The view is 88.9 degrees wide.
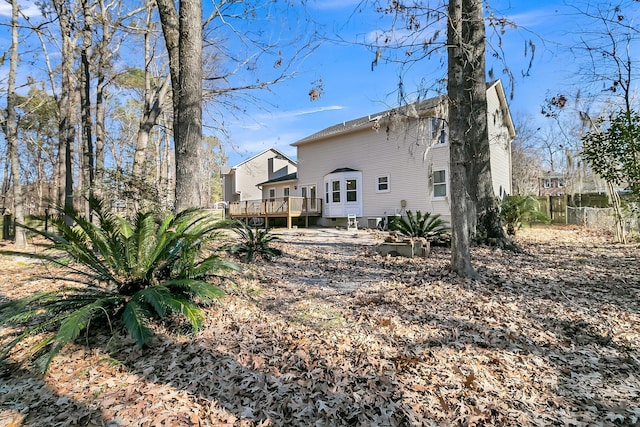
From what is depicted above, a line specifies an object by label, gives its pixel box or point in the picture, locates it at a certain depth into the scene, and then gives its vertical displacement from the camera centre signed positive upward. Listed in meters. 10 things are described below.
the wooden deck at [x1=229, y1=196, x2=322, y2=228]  16.36 +0.24
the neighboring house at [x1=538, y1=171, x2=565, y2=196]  31.67 +2.36
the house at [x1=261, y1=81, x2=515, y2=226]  13.82 +1.85
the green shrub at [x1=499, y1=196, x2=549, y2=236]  9.99 -0.18
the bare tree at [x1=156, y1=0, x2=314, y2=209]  4.98 +2.00
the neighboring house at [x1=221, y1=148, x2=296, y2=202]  25.97 +3.21
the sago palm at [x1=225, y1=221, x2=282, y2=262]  6.10 -0.63
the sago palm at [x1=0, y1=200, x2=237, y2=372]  2.66 -0.59
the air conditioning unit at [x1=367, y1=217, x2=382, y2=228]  15.18 -0.58
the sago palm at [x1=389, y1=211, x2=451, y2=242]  7.88 -0.50
